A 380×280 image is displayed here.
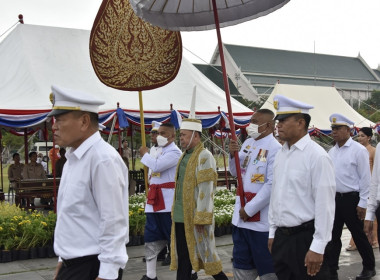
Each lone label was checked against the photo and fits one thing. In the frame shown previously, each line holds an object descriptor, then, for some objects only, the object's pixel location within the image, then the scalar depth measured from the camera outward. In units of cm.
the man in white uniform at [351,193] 592
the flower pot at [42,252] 728
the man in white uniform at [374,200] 496
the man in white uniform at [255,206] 440
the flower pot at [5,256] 699
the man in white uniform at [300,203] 341
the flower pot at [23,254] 715
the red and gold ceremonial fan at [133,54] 654
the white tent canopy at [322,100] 2009
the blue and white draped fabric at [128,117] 959
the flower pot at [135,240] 812
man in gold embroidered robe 494
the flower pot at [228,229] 899
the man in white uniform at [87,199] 248
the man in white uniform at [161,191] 600
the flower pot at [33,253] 723
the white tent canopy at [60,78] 1057
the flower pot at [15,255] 710
